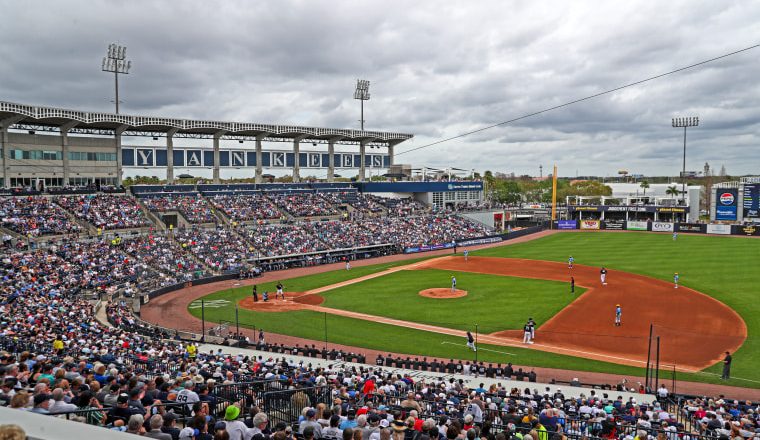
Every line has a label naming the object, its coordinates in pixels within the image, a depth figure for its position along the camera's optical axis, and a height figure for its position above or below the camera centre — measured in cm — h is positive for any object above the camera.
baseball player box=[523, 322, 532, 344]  2642 -756
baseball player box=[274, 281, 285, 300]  3701 -765
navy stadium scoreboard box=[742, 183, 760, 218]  7500 -127
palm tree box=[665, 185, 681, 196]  10207 +4
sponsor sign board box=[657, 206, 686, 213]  8394 -299
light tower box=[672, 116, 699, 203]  10050 +1351
